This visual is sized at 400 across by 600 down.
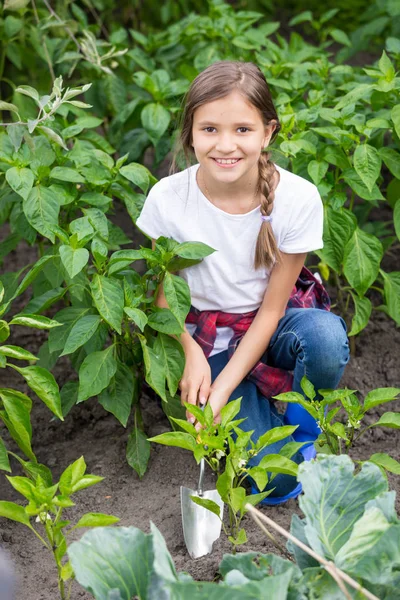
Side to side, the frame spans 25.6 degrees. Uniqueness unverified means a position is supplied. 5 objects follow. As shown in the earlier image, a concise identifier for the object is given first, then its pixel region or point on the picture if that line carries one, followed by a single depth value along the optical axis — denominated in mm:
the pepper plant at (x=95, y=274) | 2277
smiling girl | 2363
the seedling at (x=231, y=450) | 2016
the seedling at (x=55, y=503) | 1832
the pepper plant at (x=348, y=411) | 2178
